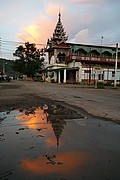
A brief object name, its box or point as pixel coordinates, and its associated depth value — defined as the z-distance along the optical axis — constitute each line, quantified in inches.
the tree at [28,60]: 3112.7
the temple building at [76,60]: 1895.9
